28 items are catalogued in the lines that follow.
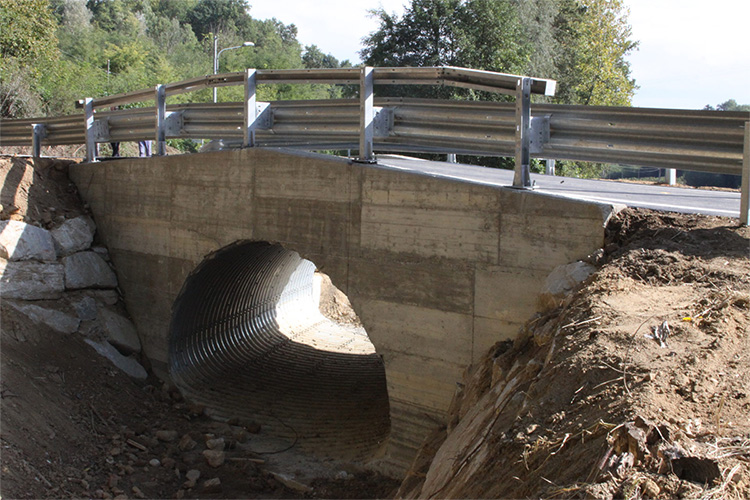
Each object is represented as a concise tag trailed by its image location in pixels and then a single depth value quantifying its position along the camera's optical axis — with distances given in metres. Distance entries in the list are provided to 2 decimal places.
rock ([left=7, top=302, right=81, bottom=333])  8.25
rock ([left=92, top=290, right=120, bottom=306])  9.14
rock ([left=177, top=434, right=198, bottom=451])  7.49
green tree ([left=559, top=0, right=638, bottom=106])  23.91
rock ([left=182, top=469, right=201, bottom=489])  6.76
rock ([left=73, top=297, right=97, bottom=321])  8.77
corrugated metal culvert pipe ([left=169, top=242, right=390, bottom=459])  8.35
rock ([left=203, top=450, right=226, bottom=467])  7.19
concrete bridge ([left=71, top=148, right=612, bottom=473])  6.05
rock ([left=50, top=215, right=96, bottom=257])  9.05
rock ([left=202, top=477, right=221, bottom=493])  6.70
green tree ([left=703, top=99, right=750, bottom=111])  65.39
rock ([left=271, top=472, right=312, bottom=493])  6.74
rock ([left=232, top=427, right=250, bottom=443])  7.89
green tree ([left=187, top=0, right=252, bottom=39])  82.62
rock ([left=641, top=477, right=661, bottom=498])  2.54
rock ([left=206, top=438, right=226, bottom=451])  7.45
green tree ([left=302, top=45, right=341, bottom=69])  91.00
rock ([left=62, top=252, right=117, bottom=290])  8.93
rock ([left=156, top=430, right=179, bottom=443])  7.64
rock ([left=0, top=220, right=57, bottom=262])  8.47
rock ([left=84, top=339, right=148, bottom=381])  8.58
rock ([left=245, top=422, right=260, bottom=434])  8.16
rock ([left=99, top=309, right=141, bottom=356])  8.90
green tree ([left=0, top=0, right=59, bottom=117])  19.14
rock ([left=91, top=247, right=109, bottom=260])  9.47
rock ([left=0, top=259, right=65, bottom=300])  8.30
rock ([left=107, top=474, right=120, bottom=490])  6.54
